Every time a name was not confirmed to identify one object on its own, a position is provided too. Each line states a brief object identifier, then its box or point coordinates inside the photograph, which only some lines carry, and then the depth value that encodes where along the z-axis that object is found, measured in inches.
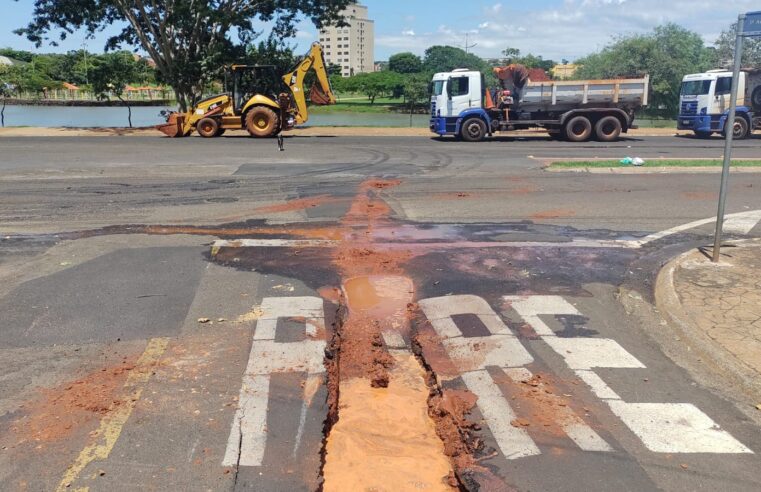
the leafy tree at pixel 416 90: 2342.5
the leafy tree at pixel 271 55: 1290.6
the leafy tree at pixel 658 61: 2075.5
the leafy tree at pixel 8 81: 1992.6
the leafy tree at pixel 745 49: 2080.5
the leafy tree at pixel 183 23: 1160.8
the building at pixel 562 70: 3965.6
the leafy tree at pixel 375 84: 3756.4
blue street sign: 272.8
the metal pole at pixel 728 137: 275.1
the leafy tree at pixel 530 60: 2893.7
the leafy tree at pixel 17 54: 4839.1
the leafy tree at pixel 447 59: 4675.2
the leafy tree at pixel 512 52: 2961.1
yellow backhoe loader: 1041.5
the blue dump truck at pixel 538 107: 1005.8
